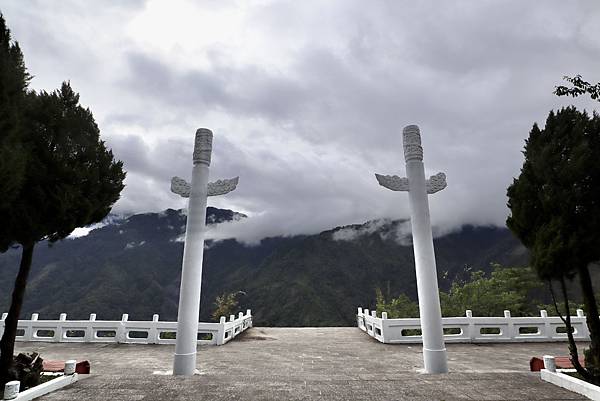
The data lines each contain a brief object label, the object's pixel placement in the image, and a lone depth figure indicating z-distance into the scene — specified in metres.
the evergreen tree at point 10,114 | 4.46
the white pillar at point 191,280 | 6.83
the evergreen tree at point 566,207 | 5.50
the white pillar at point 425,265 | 6.81
